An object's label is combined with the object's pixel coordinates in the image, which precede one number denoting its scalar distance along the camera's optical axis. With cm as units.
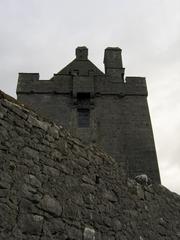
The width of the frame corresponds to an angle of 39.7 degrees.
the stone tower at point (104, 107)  1249
